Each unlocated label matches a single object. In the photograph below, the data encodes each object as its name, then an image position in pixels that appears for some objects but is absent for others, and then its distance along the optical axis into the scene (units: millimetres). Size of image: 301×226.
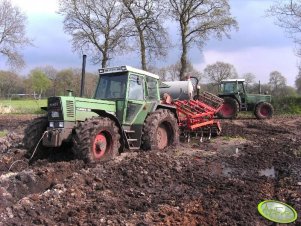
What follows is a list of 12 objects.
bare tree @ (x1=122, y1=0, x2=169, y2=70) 30328
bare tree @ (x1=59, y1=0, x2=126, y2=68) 30750
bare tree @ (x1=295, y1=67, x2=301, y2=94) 53375
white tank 17138
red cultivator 13641
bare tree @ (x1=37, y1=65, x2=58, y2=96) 65469
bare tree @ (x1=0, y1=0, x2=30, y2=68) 39531
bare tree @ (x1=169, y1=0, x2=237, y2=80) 30859
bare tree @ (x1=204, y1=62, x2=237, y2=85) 64562
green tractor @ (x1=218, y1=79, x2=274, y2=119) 23312
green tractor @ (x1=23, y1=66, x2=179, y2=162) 8844
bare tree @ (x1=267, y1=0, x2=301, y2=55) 30116
